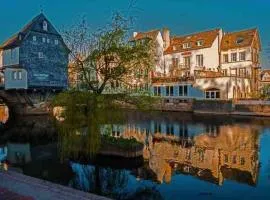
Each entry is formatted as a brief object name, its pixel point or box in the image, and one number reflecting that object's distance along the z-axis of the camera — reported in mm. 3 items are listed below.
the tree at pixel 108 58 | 18016
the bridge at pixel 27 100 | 47594
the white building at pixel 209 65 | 52344
